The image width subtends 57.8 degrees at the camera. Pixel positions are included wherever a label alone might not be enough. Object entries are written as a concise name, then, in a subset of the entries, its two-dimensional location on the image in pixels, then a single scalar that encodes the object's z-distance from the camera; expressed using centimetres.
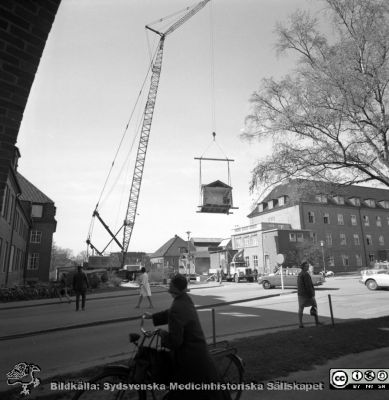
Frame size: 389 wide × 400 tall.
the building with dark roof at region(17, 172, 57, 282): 4509
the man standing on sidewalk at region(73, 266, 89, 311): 1516
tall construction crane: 4043
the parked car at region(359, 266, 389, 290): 2129
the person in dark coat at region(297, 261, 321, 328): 1030
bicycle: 338
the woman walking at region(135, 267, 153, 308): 1537
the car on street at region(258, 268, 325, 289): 2541
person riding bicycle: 335
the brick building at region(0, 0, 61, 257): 311
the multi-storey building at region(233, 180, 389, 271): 5712
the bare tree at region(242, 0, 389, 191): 1084
